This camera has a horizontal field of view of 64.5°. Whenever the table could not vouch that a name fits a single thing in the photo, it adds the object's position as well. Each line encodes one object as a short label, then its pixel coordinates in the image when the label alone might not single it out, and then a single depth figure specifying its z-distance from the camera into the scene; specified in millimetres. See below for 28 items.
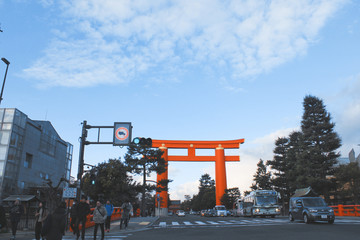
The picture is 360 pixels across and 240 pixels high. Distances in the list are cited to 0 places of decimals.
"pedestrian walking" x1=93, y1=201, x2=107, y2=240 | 10422
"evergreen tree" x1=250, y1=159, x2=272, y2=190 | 50928
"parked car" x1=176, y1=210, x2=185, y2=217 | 54219
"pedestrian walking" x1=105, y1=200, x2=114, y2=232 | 13688
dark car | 14939
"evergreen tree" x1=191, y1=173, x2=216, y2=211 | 87938
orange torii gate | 50906
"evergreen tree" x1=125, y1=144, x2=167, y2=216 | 42688
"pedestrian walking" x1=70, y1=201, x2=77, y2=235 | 10422
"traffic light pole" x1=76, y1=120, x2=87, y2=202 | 13341
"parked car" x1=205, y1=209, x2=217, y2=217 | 45453
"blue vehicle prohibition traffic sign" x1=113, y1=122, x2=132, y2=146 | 14375
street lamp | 18438
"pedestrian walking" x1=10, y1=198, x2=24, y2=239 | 11248
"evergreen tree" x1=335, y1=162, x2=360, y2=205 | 32031
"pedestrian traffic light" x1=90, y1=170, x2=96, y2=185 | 13730
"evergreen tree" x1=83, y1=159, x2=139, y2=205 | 35500
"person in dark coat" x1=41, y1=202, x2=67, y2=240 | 6125
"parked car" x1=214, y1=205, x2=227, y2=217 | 41684
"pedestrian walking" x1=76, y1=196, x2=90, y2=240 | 10320
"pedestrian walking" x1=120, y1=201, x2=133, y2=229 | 15488
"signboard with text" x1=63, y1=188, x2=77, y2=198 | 14039
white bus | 26422
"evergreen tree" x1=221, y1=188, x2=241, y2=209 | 55356
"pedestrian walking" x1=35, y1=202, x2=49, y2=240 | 10549
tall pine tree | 32938
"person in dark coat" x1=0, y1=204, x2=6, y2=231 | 6248
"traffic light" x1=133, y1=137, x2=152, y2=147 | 13281
